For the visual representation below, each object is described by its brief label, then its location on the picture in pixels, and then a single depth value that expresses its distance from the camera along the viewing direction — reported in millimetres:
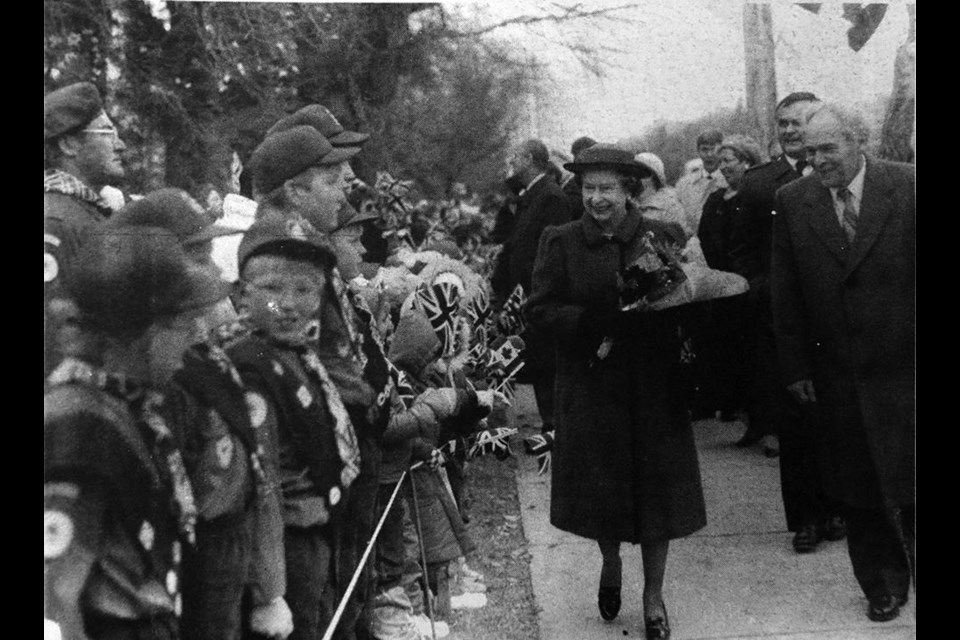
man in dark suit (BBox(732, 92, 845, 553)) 4422
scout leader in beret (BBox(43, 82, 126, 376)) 2537
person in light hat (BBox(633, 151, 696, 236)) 4285
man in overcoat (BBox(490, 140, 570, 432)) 4223
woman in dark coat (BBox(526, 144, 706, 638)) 4191
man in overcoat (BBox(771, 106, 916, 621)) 4051
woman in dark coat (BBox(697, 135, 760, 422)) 4402
